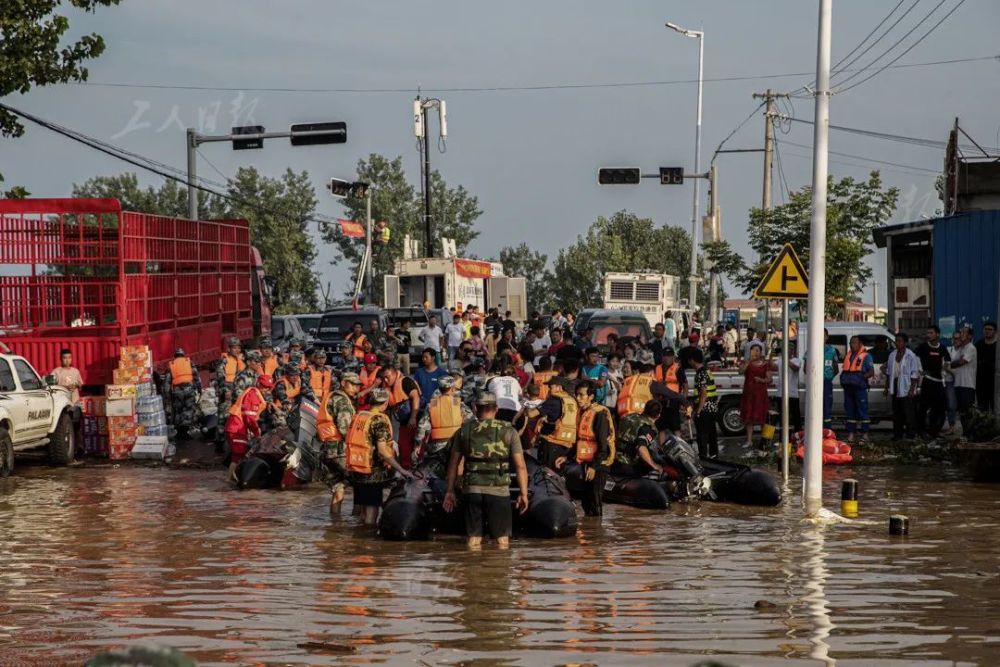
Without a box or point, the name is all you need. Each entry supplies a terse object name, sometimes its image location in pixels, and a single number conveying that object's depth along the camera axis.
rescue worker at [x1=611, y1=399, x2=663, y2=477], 16.51
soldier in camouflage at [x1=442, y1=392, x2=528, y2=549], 12.98
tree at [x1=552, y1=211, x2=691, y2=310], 89.75
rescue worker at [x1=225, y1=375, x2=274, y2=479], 19.22
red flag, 60.03
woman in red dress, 22.02
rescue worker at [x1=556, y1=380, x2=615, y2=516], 15.42
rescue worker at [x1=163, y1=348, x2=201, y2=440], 23.64
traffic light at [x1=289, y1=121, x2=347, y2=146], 30.89
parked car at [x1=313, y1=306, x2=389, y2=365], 32.81
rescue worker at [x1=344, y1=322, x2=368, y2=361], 25.12
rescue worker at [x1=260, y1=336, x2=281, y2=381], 20.93
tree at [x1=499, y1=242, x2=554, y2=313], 95.94
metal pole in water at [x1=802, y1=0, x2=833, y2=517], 15.30
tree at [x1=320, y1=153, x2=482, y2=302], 87.81
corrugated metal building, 25.67
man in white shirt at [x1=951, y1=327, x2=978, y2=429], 22.06
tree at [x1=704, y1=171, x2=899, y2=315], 45.47
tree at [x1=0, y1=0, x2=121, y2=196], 23.38
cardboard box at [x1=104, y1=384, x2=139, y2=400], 21.80
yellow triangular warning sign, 17.09
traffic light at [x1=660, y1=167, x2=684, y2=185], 42.12
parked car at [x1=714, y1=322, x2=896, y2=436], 24.33
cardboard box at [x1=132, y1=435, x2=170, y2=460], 22.11
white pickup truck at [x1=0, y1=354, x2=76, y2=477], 19.94
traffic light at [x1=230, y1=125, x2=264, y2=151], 31.28
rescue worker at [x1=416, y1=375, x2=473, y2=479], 14.95
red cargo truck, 21.91
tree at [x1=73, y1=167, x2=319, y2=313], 79.62
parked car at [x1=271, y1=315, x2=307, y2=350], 34.81
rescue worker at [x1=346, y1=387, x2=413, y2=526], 14.44
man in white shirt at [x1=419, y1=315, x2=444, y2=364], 30.83
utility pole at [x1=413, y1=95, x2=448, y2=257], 58.34
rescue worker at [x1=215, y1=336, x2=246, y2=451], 21.36
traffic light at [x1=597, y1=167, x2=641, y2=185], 40.78
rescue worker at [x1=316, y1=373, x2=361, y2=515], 15.38
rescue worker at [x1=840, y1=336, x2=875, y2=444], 22.88
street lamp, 49.87
